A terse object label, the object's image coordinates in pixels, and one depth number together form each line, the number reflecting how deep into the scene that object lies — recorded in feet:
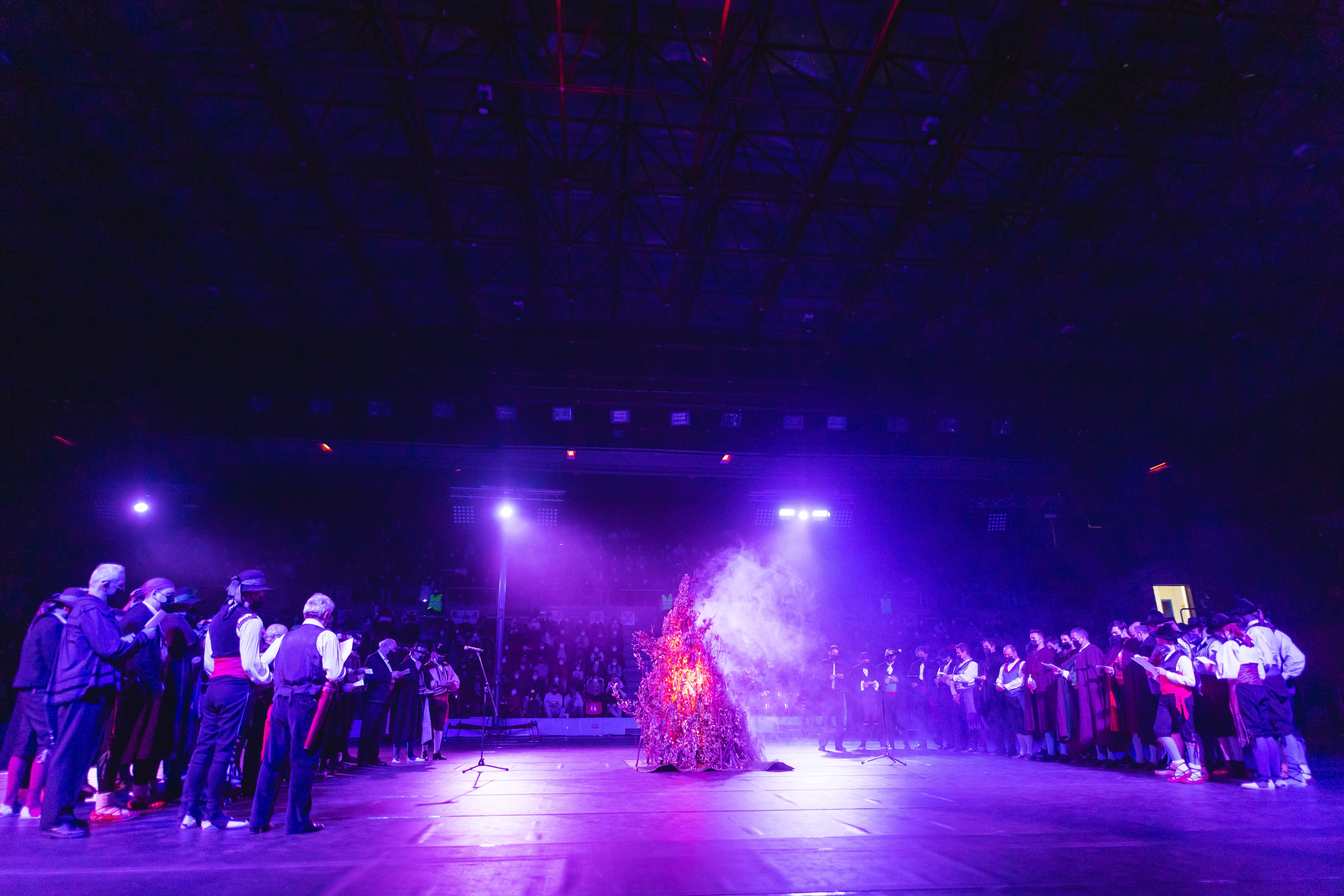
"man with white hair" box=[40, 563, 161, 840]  15.39
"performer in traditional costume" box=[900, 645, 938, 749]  41.52
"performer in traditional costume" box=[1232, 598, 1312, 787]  21.95
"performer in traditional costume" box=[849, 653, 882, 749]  37.27
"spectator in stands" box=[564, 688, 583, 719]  52.21
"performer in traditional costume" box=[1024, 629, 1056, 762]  31.81
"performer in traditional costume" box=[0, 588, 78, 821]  17.03
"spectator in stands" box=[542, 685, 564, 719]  51.29
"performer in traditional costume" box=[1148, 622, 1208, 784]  24.34
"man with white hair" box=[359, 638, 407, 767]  30.25
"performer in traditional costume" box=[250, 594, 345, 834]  15.28
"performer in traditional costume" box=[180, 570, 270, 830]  15.96
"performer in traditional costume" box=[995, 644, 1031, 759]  34.40
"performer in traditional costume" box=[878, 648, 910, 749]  37.24
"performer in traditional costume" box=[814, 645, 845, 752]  37.24
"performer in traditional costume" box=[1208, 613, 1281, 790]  21.76
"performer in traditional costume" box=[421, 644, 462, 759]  34.09
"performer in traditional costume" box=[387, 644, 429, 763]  32.78
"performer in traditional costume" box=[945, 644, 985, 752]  38.47
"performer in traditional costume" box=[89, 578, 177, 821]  19.08
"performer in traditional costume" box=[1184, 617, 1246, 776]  23.70
